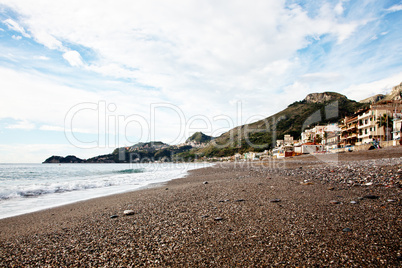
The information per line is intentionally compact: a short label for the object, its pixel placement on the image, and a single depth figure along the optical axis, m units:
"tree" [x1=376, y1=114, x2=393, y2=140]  46.83
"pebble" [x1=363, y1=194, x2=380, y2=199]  6.46
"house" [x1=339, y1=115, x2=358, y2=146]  59.69
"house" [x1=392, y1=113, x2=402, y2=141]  41.28
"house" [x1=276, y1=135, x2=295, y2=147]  118.74
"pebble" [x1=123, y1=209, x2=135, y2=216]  6.83
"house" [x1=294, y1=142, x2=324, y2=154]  70.50
